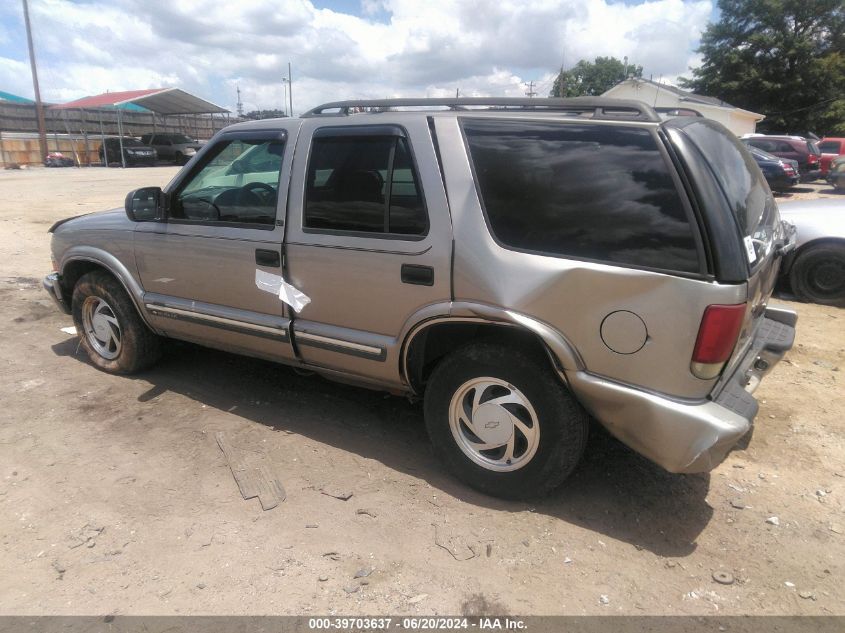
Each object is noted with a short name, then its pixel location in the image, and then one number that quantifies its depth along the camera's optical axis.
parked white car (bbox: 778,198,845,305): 6.20
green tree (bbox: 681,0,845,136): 38.59
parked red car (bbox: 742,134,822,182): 19.30
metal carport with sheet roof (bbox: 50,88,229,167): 28.89
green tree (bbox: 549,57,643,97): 80.56
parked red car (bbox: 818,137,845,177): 22.33
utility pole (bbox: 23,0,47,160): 29.81
